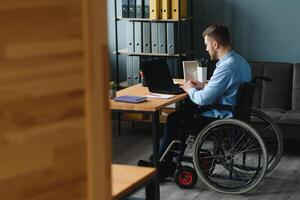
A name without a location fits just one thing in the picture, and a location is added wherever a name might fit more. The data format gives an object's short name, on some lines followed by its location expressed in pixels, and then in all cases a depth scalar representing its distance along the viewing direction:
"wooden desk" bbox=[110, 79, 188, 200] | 5.50
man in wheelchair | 5.67
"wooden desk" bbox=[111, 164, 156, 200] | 2.99
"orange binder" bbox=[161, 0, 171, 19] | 7.86
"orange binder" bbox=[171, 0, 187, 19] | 7.81
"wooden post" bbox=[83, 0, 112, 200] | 2.08
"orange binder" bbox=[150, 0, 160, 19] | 7.88
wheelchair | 5.58
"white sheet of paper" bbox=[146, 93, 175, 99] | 5.89
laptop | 6.06
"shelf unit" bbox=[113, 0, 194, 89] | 7.92
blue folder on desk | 5.70
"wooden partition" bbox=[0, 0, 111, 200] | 1.90
